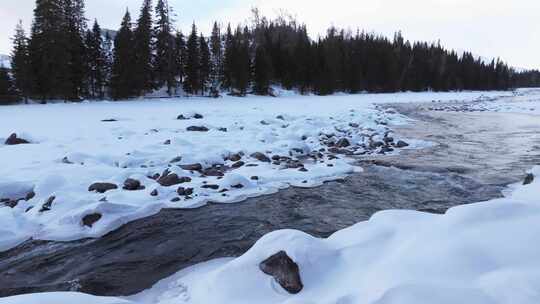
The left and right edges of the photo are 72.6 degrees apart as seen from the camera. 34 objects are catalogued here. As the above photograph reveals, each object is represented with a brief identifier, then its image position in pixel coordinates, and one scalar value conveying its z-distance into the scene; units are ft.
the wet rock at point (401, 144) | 35.54
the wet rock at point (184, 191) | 19.63
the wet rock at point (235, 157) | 27.22
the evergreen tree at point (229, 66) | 140.67
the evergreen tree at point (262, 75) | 146.30
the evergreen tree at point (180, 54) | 136.36
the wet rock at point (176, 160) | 25.45
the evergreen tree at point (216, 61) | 147.69
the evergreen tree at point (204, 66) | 135.64
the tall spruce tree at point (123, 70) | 107.45
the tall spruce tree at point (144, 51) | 111.75
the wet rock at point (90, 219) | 15.84
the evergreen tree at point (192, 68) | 132.16
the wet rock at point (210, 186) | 20.66
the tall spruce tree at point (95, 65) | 112.88
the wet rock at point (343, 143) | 35.12
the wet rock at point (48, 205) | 16.98
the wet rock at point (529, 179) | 19.93
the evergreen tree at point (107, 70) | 114.64
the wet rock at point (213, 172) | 23.47
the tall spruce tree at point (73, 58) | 99.40
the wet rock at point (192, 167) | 24.12
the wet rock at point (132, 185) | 19.60
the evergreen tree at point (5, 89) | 91.56
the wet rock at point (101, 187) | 18.99
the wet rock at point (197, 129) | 39.81
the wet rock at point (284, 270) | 9.61
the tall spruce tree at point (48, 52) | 95.30
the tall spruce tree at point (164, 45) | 126.41
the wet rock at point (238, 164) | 25.48
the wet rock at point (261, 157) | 27.10
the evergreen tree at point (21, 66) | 93.91
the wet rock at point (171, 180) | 20.66
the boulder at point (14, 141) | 30.05
